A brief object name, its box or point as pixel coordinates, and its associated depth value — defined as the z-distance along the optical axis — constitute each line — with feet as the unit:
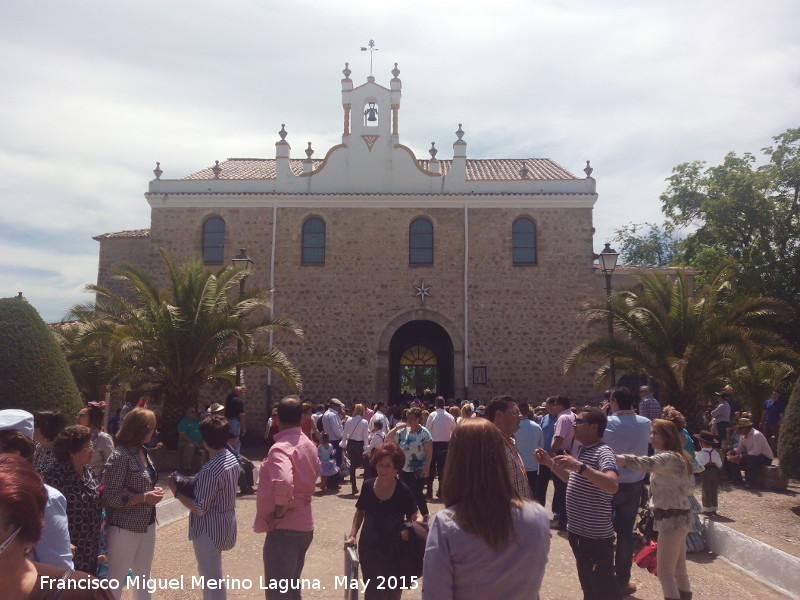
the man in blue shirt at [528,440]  25.35
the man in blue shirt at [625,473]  18.67
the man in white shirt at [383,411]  38.14
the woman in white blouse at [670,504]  17.34
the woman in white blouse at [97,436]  19.62
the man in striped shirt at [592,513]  15.10
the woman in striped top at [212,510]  14.82
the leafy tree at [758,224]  75.82
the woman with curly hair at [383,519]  13.08
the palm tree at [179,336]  45.68
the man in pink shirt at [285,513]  14.39
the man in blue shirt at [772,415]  44.14
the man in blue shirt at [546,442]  27.04
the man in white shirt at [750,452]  37.24
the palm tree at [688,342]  44.68
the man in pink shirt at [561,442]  24.97
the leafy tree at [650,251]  137.28
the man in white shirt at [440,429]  34.55
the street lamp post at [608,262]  47.78
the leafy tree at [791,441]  29.99
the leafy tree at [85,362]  51.39
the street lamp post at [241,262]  50.98
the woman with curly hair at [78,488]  13.83
